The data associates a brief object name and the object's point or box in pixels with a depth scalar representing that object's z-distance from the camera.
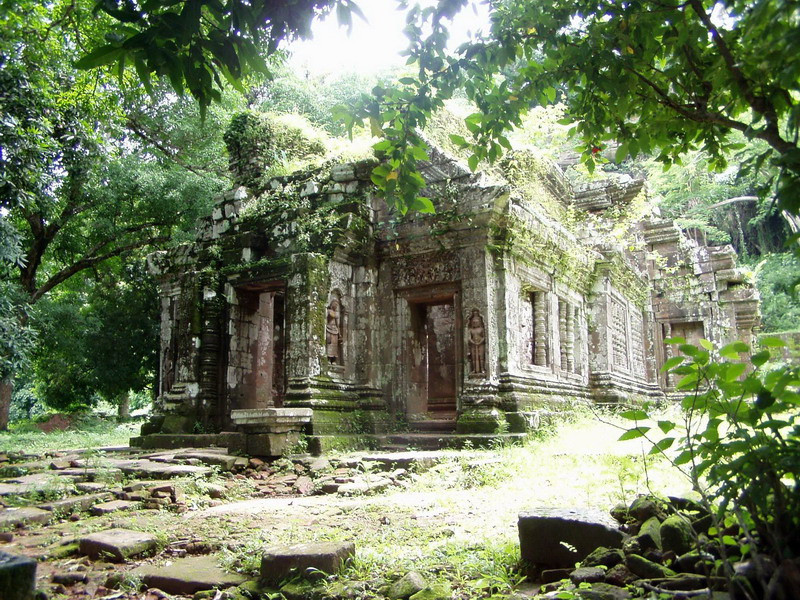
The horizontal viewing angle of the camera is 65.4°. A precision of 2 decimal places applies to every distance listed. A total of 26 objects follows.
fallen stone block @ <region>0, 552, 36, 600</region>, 2.36
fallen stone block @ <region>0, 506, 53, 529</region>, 5.26
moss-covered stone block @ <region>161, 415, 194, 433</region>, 10.76
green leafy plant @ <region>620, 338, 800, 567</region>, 2.29
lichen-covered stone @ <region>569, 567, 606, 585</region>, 3.16
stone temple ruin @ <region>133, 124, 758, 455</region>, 9.91
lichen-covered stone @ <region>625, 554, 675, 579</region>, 3.09
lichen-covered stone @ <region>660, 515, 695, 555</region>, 3.33
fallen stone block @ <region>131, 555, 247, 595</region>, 3.85
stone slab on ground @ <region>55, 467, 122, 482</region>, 7.19
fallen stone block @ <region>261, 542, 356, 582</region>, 3.74
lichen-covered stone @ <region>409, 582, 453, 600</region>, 3.29
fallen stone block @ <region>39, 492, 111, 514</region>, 5.80
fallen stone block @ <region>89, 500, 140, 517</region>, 5.87
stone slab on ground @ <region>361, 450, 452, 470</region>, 7.88
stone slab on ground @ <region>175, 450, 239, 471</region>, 8.09
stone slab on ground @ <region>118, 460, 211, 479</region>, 7.38
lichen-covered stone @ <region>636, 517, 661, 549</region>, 3.41
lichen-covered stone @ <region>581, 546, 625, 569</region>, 3.40
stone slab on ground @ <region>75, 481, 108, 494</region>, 6.64
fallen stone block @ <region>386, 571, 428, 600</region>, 3.40
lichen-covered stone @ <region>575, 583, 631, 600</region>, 2.82
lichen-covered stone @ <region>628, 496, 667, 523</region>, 3.85
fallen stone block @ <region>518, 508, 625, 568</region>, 3.62
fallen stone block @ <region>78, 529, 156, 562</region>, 4.47
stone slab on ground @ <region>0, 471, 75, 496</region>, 6.41
